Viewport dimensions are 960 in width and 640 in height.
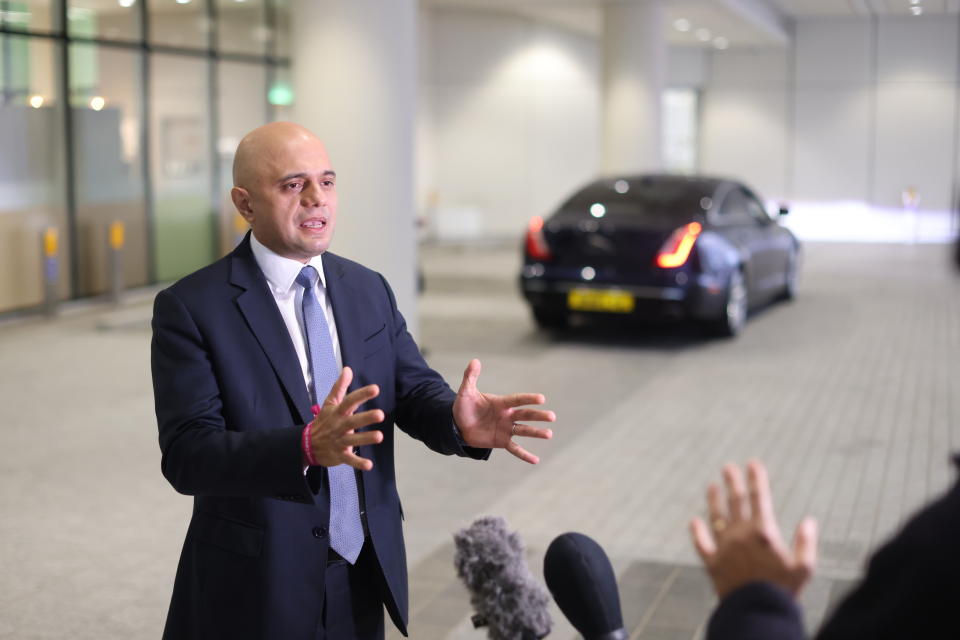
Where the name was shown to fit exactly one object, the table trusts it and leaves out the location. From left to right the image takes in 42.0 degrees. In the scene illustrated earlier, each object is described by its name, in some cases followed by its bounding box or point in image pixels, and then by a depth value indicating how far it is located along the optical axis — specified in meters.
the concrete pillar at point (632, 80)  19.92
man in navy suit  2.64
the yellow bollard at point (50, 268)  13.14
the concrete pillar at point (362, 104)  9.30
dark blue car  10.99
